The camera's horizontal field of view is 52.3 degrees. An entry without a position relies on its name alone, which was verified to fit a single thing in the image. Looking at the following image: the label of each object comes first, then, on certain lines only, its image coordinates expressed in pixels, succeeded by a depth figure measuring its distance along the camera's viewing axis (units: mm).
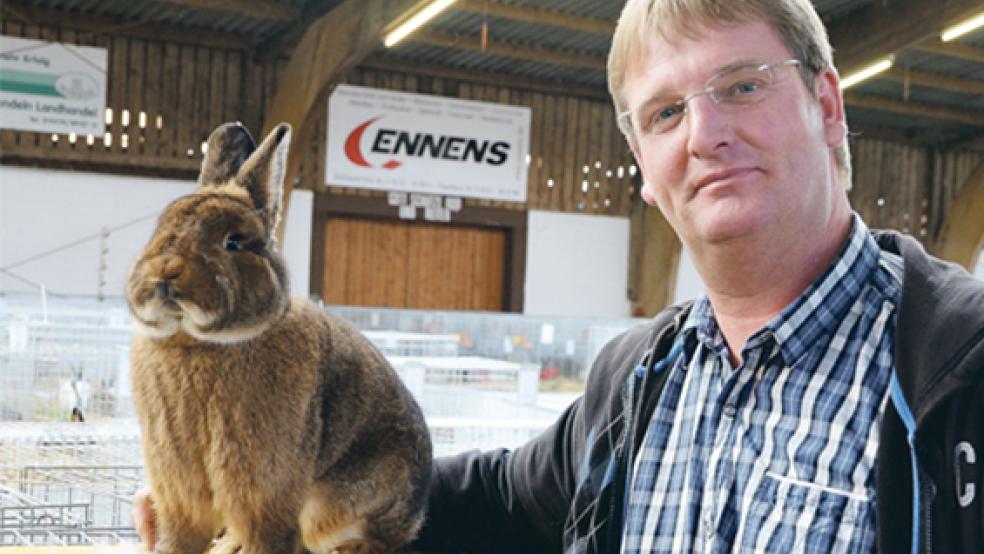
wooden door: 10773
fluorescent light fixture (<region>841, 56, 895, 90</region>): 8523
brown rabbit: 764
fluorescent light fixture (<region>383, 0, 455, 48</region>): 7266
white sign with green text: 8906
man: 933
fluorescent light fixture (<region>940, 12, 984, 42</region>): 6895
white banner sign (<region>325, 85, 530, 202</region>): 10250
